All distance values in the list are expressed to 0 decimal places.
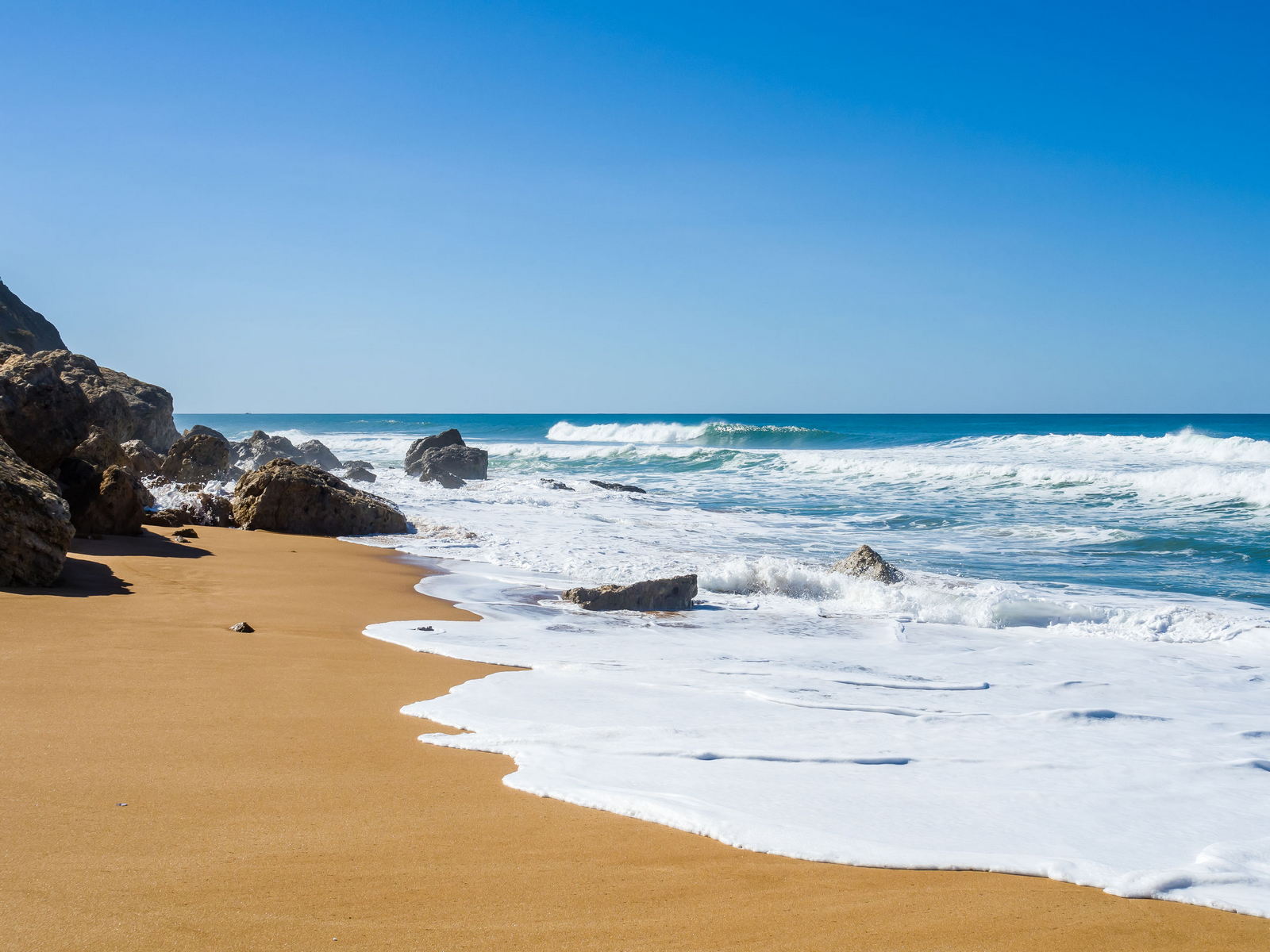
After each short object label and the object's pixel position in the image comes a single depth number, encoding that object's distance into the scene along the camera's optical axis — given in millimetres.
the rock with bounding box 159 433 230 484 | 15148
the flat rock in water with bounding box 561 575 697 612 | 7945
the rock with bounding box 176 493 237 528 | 12086
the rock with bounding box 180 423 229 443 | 16738
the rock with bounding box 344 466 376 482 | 22359
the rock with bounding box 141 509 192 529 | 10852
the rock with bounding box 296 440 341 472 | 26531
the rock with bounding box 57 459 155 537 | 9000
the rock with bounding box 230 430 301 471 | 25281
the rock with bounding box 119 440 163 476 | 13508
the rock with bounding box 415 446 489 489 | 24344
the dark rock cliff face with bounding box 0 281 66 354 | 21891
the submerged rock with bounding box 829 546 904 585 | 9570
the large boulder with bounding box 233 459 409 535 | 12219
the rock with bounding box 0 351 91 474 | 9086
